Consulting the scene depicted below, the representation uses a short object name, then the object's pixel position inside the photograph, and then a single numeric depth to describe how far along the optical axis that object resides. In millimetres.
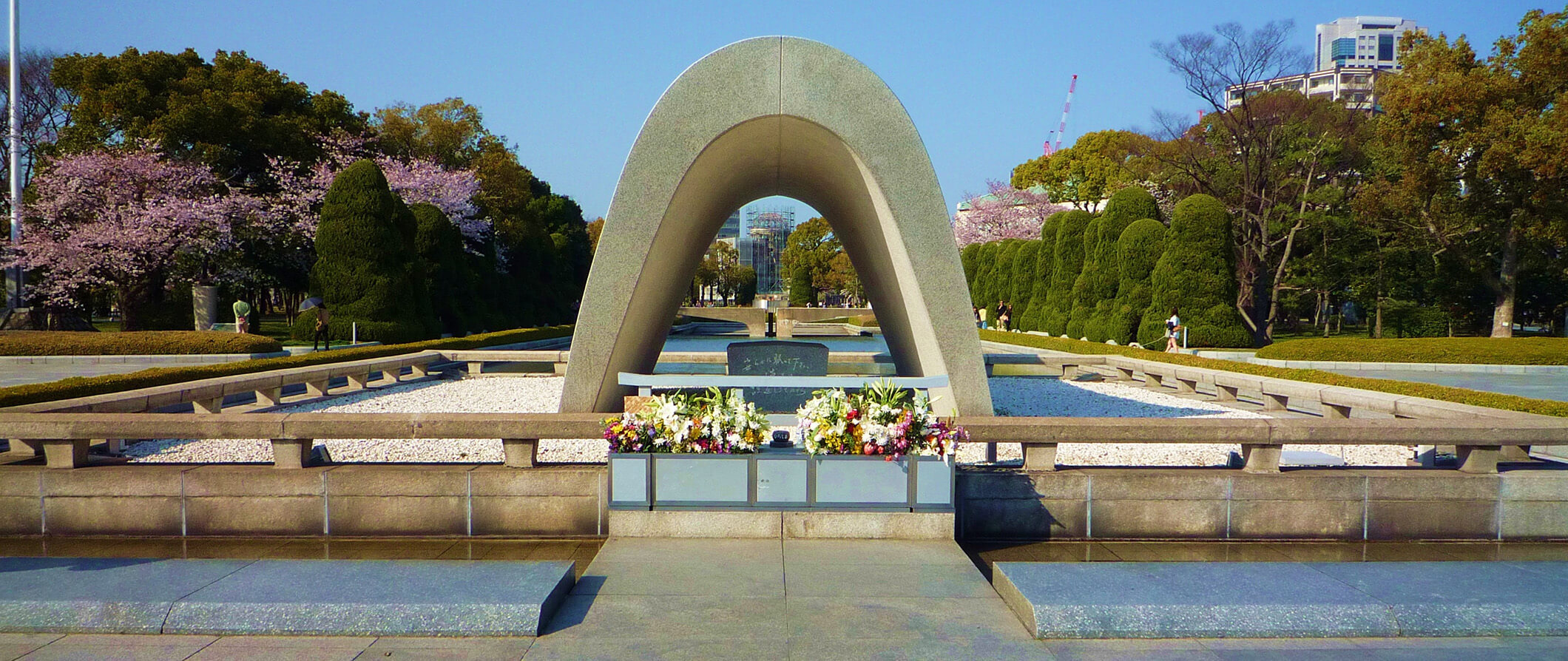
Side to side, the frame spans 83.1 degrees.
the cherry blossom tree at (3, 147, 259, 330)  24875
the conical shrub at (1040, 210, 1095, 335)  31250
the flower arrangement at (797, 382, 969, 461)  5461
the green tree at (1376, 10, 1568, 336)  22906
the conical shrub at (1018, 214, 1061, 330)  33000
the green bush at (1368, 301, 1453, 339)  32562
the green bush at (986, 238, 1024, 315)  38469
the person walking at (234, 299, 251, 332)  23219
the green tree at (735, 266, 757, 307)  94438
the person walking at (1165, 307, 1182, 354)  22516
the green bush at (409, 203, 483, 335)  29766
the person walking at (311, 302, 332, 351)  20812
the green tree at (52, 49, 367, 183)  26734
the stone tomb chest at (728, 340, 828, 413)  12336
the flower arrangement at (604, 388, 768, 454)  5547
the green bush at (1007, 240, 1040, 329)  35438
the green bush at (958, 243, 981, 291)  44344
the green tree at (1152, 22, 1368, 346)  30547
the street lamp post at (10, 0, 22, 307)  24062
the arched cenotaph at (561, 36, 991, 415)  7750
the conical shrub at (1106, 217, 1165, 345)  26078
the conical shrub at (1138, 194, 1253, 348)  24188
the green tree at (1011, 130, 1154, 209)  47875
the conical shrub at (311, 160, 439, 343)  23891
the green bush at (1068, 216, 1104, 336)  29312
